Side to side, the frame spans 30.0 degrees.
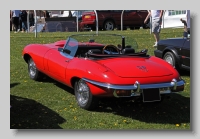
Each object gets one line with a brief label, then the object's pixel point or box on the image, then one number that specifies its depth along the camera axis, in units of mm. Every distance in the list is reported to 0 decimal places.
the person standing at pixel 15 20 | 15727
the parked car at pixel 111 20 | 18406
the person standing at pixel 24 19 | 16377
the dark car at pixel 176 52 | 7875
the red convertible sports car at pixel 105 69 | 5340
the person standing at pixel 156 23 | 11430
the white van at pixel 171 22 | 16277
